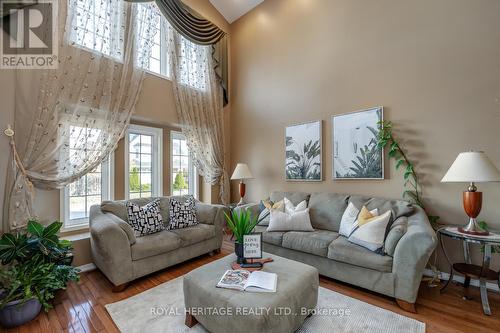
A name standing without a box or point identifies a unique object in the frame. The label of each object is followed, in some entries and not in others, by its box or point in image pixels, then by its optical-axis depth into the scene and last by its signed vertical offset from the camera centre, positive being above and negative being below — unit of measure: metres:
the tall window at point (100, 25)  2.76 +1.93
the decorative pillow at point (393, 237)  2.14 -0.67
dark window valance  3.68 +2.60
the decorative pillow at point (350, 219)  2.54 -0.60
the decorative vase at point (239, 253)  1.95 -0.73
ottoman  1.38 -0.89
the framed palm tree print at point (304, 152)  3.56 +0.30
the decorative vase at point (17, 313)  1.75 -1.12
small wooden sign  1.92 -0.65
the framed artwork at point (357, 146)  3.00 +0.33
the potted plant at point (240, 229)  1.96 -0.52
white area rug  1.76 -1.26
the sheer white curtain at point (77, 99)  2.38 +0.90
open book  1.55 -0.81
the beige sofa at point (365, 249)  1.98 -0.84
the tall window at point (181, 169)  4.23 +0.04
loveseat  2.29 -0.84
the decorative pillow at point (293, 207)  3.12 -0.54
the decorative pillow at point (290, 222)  2.93 -0.69
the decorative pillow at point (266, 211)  3.19 -0.60
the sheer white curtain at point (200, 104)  3.92 +1.26
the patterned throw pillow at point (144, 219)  2.79 -0.60
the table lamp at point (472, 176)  2.00 -0.08
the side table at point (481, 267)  1.96 -0.98
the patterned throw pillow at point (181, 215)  3.11 -0.63
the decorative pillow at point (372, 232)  2.24 -0.66
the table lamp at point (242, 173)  4.05 -0.05
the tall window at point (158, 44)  3.54 +2.21
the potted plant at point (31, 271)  1.78 -0.86
